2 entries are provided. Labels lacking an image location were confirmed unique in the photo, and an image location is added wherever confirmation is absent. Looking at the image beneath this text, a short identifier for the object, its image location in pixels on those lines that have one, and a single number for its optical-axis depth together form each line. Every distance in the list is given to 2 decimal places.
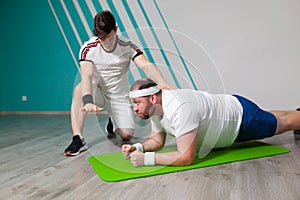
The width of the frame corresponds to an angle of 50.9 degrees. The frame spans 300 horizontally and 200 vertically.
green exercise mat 1.60
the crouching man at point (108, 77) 1.81
